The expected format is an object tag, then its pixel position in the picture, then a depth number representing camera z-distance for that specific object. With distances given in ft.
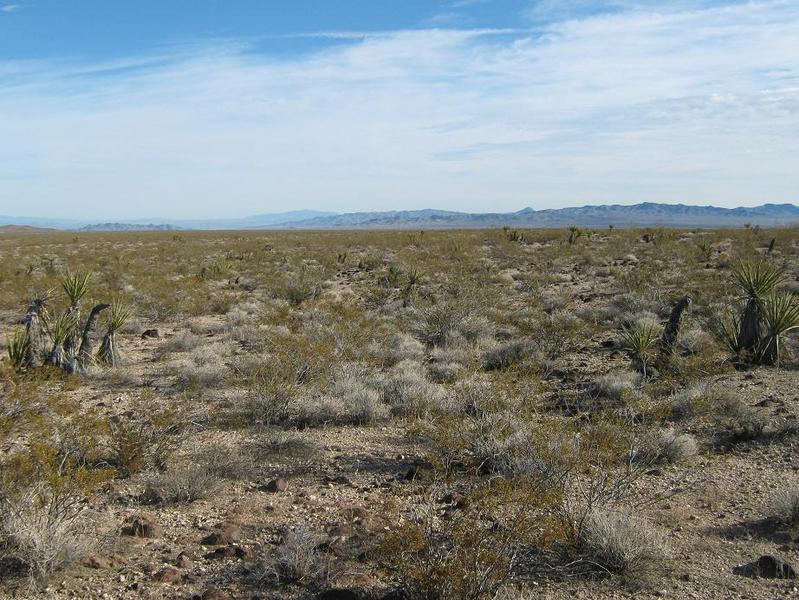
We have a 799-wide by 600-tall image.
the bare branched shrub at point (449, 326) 43.11
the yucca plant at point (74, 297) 34.20
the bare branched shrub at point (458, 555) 13.07
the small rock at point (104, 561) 15.57
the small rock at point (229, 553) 16.46
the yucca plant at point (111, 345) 36.58
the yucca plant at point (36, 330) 33.22
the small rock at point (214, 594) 14.35
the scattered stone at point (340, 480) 21.56
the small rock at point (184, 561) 15.92
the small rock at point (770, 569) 15.25
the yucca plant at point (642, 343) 34.58
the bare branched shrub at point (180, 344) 41.76
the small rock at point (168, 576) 15.14
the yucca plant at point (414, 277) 61.61
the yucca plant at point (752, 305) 35.17
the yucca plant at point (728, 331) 35.78
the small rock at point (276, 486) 20.77
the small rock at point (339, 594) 14.51
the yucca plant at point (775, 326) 33.96
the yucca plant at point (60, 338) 33.12
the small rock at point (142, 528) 17.39
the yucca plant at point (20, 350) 31.94
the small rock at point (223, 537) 17.15
